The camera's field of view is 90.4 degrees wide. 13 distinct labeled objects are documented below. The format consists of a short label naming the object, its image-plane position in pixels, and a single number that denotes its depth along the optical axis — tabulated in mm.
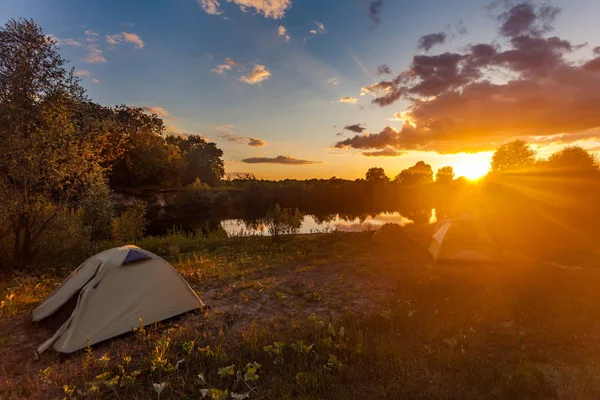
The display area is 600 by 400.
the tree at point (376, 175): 105150
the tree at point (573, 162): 26172
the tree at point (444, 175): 106969
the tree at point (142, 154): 53781
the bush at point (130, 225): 21500
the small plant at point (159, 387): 4996
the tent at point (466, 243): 13688
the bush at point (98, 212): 19969
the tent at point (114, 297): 7164
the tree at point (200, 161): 76938
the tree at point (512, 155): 61944
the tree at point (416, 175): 101062
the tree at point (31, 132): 12273
